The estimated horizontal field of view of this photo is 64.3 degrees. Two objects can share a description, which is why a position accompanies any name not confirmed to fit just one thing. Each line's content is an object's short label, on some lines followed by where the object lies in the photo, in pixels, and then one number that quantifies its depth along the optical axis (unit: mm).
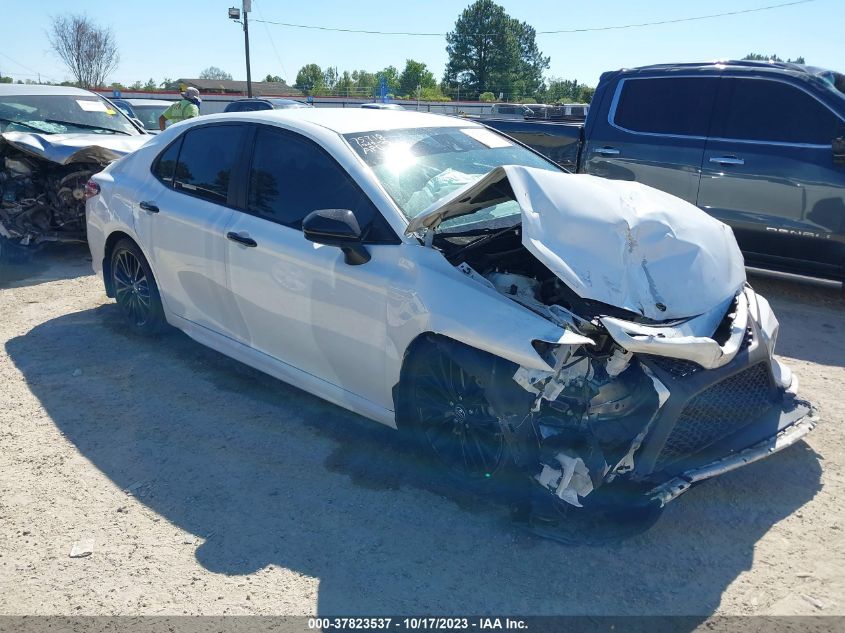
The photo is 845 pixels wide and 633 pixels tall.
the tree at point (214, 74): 103938
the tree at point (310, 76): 102250
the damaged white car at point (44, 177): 7414
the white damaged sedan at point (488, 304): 2756
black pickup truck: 5809
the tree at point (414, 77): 96444
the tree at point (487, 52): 85000
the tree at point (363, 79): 103812
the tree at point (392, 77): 96000
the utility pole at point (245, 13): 30469
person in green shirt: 10758
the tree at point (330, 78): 103500
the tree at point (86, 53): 61938
